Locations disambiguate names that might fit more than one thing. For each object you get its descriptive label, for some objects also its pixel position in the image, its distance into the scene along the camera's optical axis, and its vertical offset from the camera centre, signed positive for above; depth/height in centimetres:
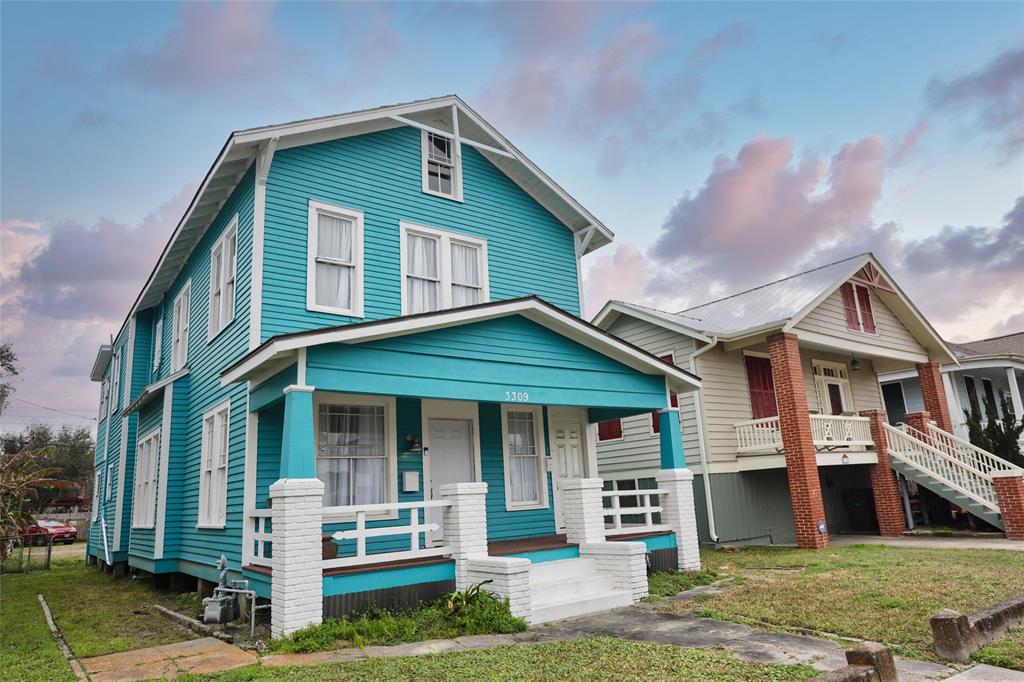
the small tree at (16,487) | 1048 +52
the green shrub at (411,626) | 704 -144
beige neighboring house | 1576 +129
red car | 2997 -74
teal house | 837 +169
